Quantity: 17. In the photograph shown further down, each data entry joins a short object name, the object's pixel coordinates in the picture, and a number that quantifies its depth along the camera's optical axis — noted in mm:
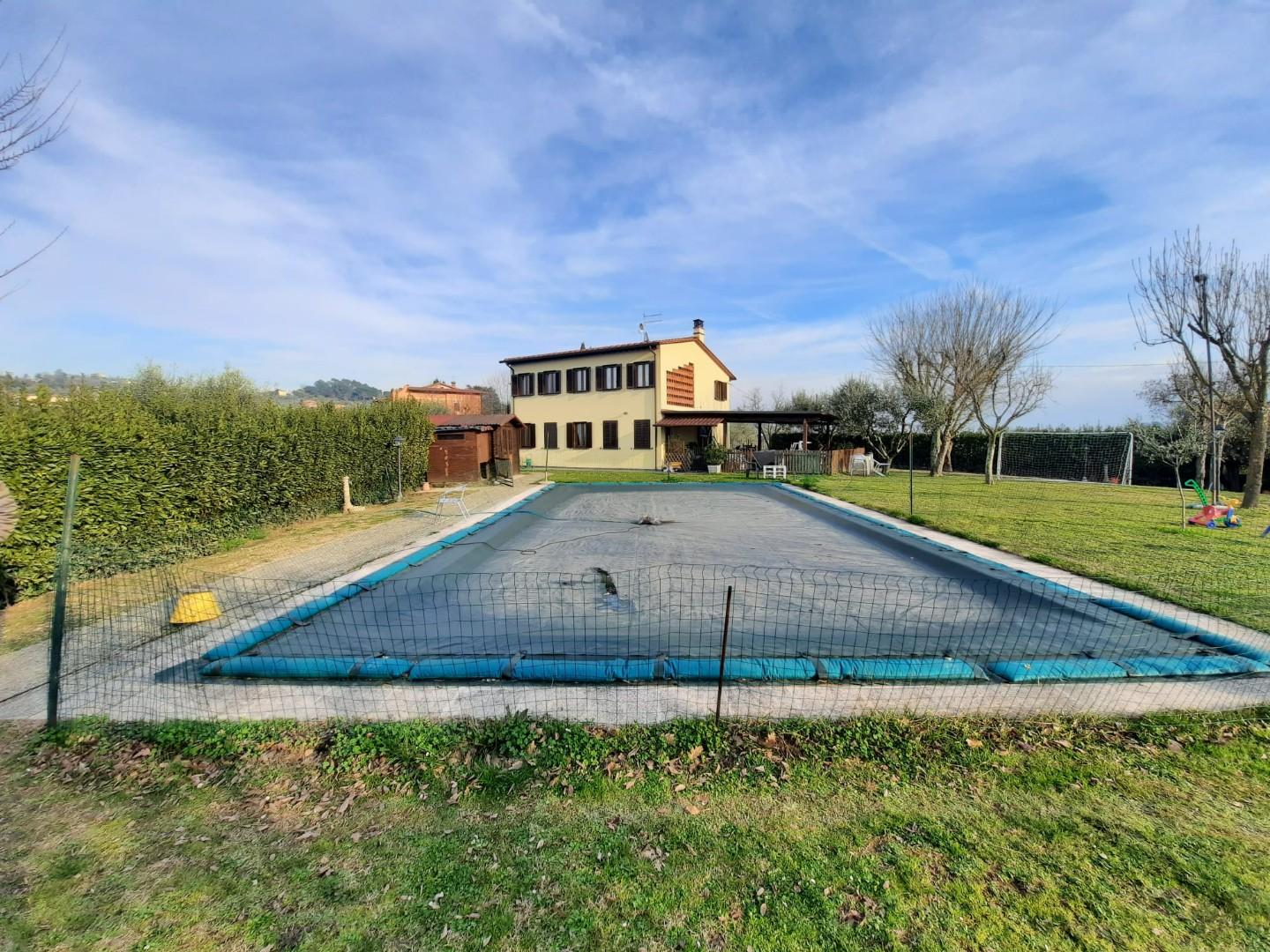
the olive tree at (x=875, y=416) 24672
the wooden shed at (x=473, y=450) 17672
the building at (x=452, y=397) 42869
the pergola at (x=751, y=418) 21891
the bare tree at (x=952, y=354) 19484
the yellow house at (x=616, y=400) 23922
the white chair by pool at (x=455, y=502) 11297
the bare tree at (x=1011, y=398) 19719
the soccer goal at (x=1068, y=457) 20750
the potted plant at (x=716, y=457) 22469
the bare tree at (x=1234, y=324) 10945
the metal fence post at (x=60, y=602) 2971
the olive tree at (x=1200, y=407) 14973
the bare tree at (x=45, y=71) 3844
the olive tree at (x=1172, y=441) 17719
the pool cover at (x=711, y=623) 3865
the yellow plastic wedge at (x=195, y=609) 4758
